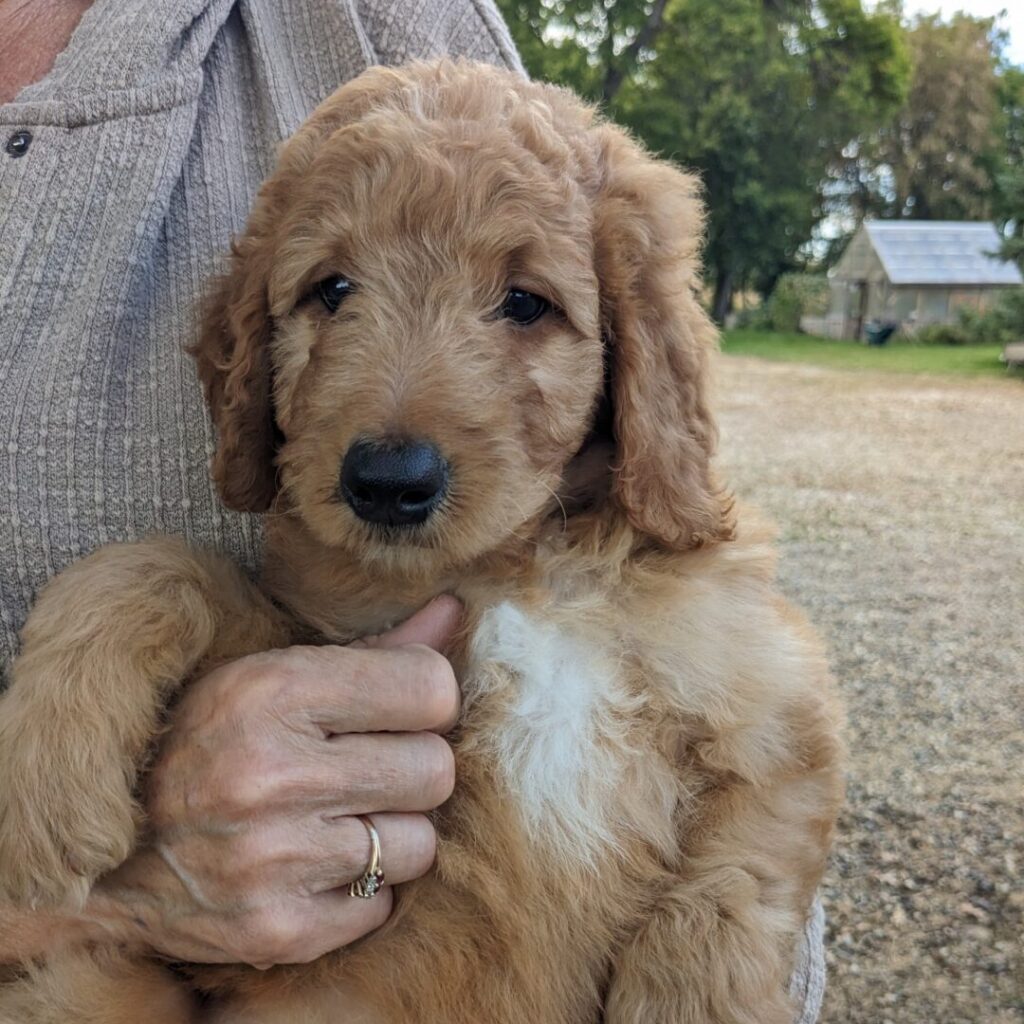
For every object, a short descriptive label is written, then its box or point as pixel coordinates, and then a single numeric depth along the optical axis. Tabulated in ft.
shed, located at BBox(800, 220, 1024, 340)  118.32
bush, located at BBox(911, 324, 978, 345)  106.63
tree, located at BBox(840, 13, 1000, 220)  157.07
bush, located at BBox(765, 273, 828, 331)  131.34
